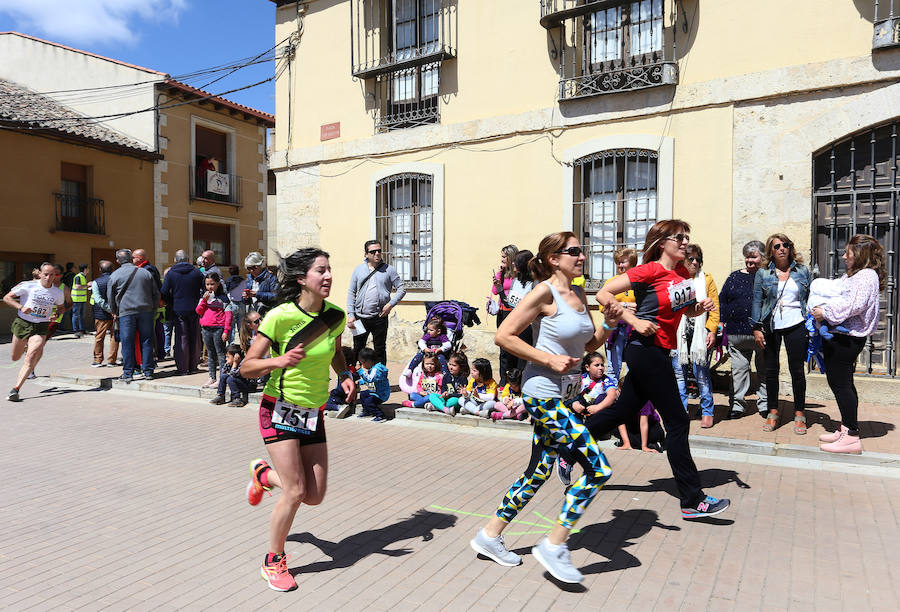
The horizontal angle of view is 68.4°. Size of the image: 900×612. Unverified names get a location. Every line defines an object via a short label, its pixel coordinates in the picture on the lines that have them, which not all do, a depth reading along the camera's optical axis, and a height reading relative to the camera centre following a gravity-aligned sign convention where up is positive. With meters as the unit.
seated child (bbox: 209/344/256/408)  8.55 -1.11
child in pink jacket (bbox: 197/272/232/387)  9.31 -0.38
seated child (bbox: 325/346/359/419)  7.92 -1.25
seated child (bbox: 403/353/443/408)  7.87 -1.06
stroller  8.48 -0.28
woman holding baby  5.60 -0.22
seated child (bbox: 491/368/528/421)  7.20 -1.19
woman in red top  4.29 -0.36
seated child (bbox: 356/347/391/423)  7.69 -1.08
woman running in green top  3.43 -0.47
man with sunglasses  8.55 -0.01
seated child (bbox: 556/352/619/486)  6.71 -0.95
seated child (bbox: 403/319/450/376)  8.19 -0.61
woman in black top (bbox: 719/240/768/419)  7.15 -0.42
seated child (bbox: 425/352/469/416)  7.57 -1.08
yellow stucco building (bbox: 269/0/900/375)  8.12 +2.44
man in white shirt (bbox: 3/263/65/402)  8.98 -0.28
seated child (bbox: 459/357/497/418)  7.36 -1.12
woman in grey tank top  3.46 -0.49
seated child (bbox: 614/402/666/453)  5.96 -1.26
